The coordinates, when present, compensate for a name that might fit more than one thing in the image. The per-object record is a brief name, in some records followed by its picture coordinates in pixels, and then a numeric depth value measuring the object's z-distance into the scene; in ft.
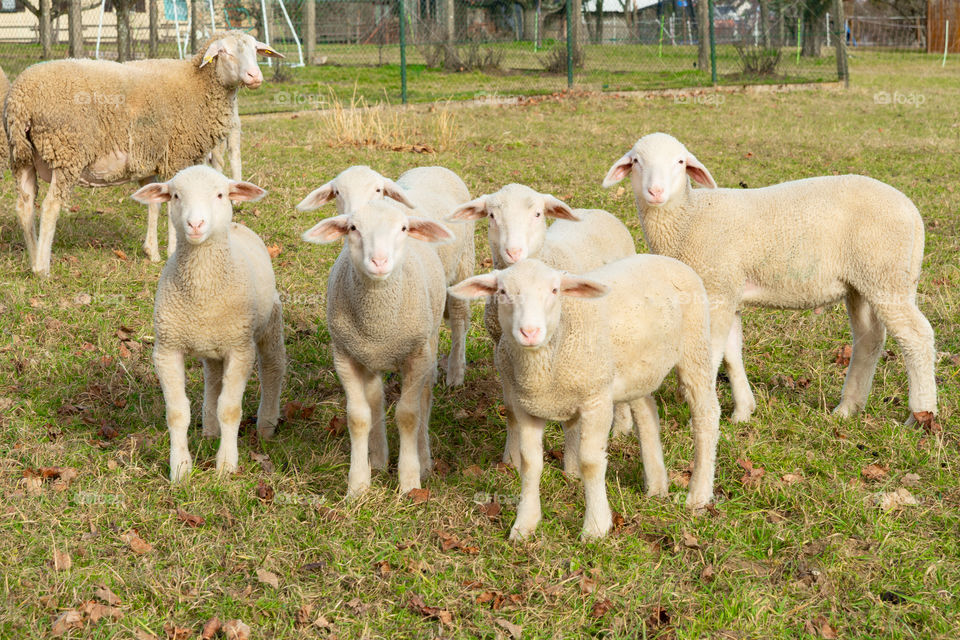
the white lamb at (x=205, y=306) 14.83
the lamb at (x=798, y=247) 16.21
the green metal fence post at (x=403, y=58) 54.34
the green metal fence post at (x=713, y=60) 65.42
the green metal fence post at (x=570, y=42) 60.85
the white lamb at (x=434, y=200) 16.16
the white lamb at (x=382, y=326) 13.62
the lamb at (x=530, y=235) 14.11
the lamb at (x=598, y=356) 12.10
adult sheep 24.25
